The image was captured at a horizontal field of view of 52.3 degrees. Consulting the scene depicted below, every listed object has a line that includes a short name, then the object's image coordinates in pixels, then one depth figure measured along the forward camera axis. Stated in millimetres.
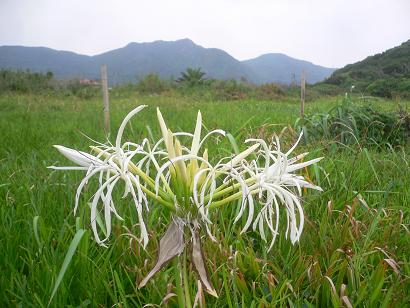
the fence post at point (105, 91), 4486
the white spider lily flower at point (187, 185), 716
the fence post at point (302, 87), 4691
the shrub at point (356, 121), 3768
